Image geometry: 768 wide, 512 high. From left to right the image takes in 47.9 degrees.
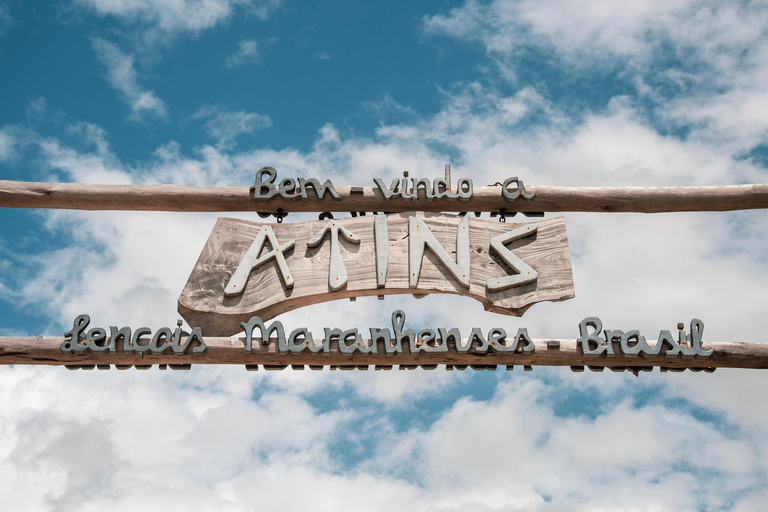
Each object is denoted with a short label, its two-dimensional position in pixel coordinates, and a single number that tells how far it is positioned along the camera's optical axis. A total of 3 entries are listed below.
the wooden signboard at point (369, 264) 6.22
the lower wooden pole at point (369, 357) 5.89
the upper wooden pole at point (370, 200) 6.51
